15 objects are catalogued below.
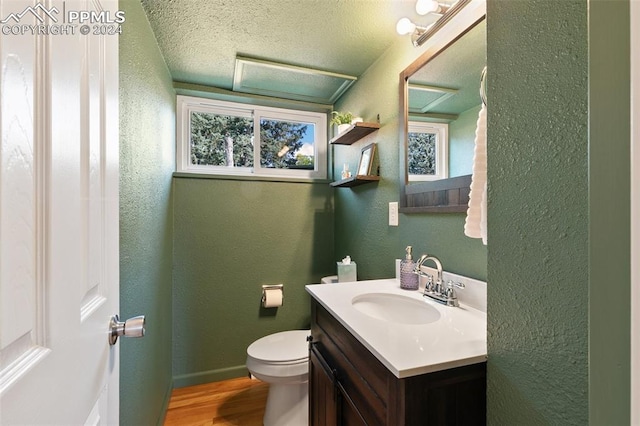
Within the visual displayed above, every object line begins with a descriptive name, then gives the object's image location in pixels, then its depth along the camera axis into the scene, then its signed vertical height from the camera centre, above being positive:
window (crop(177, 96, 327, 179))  2.11 +0.58
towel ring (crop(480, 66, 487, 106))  0.83 +0.37
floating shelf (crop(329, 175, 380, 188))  1.62 +0.19
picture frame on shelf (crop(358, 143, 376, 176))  1.67 +0.32
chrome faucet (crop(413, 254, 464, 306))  1.04 -0.31
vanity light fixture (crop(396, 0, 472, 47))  0.98 +0.78
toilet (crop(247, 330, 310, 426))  1.47 -0.90
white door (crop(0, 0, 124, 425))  0.32 -0.01
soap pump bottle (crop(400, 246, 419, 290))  1.24 -0.29
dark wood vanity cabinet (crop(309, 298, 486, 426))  0.62 -0.46
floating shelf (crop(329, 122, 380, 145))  1.62 +0.50
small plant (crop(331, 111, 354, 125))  1.80 +0.61
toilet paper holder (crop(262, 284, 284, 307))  2.11 -0.60
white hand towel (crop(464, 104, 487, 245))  0.79 +0.08
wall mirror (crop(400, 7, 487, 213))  1.04 +0.41
